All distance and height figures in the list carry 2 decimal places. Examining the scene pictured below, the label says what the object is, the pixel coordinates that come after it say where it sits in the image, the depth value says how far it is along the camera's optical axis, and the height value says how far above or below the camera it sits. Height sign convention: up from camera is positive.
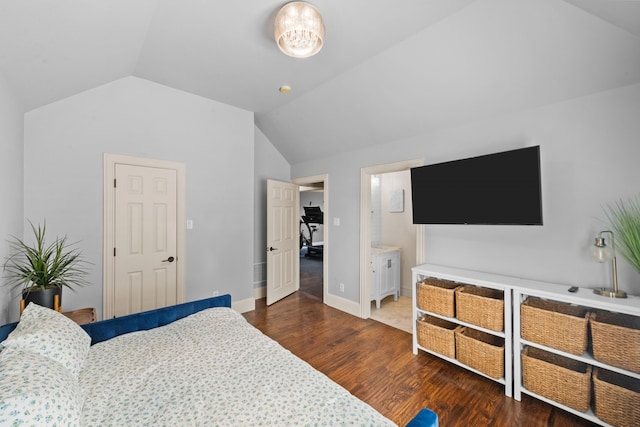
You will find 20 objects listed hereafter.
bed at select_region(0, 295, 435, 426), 0.93 -0.77
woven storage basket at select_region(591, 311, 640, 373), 1.59 -0.83
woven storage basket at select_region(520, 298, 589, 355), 1.78 -0.80
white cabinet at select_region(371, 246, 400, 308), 3.87 -0.87
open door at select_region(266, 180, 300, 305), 4.11 -0.37
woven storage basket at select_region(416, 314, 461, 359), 2.40 -1.15
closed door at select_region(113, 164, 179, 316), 2.82 -0.23
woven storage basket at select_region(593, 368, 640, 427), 1.57 -1.18
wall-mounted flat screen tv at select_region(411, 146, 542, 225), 1.99 +0.22
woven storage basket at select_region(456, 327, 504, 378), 2.09 -1.16
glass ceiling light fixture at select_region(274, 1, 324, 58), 1.76 +1.31
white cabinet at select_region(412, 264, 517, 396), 2.06 -0.66
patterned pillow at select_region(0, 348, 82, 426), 0.77 -0.58
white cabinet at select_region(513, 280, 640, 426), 1.65 -0.61
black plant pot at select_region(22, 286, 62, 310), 1.88 -0.56
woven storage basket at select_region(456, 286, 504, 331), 2.12 -0.79
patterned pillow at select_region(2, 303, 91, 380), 1.18 -0.57
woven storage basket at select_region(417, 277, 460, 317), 2.42 -0.78
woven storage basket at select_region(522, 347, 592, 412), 1.75 -1.16
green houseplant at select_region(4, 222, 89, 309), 1.90 -0.40
